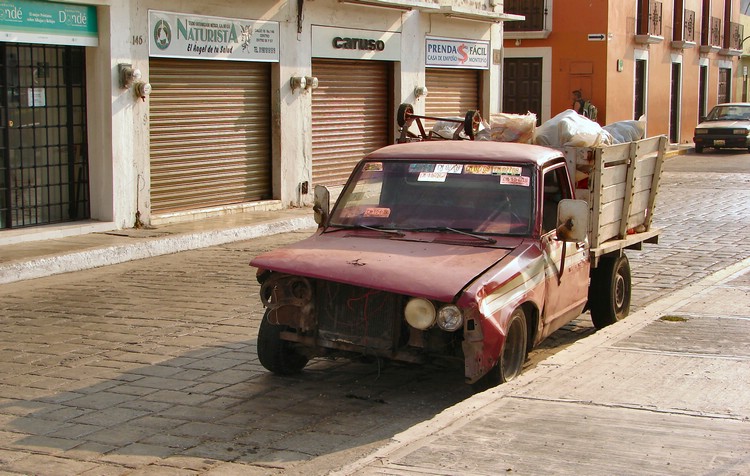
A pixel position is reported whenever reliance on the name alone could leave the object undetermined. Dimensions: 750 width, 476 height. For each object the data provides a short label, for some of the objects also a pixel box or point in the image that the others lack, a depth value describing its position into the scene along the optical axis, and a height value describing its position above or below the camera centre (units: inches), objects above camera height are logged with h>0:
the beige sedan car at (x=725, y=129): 1346.0 +3.0
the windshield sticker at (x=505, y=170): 305.9 -10.5
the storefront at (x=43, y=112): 508.4 +9.2
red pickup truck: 260.2 -32.3
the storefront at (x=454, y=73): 858.1 +46.6
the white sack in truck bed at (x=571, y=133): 359.9 -0.5
